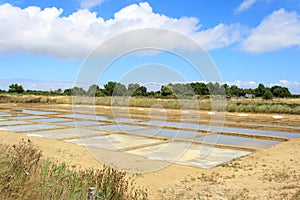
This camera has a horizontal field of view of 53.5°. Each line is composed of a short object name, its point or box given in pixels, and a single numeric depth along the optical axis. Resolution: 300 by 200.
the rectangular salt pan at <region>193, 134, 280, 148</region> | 8.05
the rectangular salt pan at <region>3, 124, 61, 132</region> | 10.19
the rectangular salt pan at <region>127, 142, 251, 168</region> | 5.99
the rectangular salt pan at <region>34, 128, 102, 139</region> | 8.95
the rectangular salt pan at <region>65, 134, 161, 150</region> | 7.49
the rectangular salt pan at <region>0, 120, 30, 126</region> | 11.85
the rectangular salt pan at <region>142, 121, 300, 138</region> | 9.89
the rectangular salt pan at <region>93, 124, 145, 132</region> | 10.85
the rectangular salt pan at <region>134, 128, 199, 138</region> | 9.52
